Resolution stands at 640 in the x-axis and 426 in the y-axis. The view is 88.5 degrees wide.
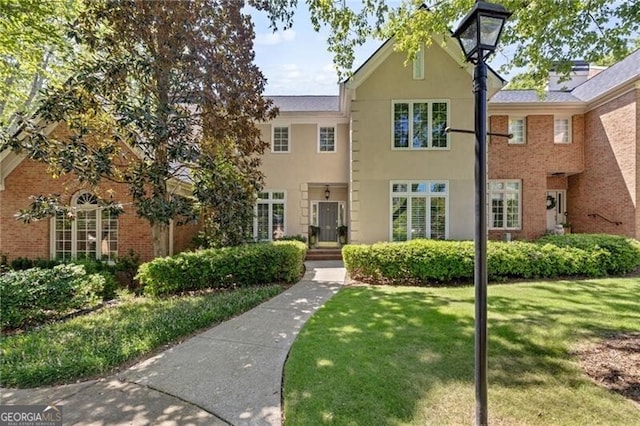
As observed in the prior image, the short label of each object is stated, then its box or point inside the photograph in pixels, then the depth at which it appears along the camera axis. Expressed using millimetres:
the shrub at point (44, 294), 6632
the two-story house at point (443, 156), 12828
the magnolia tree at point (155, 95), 7746
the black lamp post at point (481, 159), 2912
